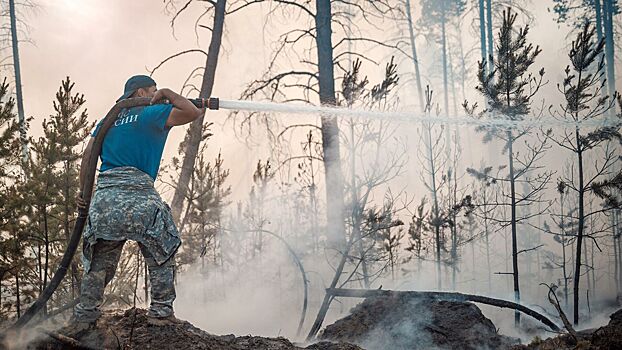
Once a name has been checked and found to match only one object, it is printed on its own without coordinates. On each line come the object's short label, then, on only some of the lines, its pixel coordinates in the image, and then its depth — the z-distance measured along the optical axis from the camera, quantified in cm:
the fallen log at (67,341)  378
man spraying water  423
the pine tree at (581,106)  973
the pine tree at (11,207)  809
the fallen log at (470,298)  623
